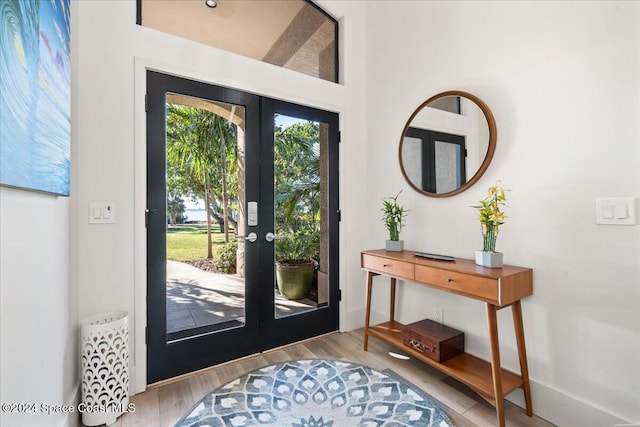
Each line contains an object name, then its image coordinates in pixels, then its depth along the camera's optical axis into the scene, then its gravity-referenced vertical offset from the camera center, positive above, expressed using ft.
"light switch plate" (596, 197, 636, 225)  4.58 +0.05
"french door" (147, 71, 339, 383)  6.77 -0.21
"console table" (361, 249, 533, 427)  5.16 -1.48
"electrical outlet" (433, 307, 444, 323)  7.59 -2.59
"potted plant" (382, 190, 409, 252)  8.25 -0.25
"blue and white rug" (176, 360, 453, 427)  5.44 -3.76
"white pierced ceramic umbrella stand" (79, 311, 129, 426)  5.34 -2.88
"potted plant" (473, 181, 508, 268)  5.75 -0.26
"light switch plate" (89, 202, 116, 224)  5.99 +0.08
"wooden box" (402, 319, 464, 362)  6.43 -2.83
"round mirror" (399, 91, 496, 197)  6.58 +1.77
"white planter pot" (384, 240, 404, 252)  8.22 -0.84
